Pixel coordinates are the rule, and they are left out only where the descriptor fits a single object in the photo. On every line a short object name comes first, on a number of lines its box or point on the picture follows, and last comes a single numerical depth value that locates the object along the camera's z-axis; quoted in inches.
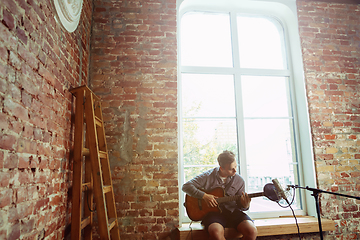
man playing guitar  84.8
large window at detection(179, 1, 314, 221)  117.6
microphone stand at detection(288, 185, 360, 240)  74.5
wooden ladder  77.0
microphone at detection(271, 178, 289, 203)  81.8
